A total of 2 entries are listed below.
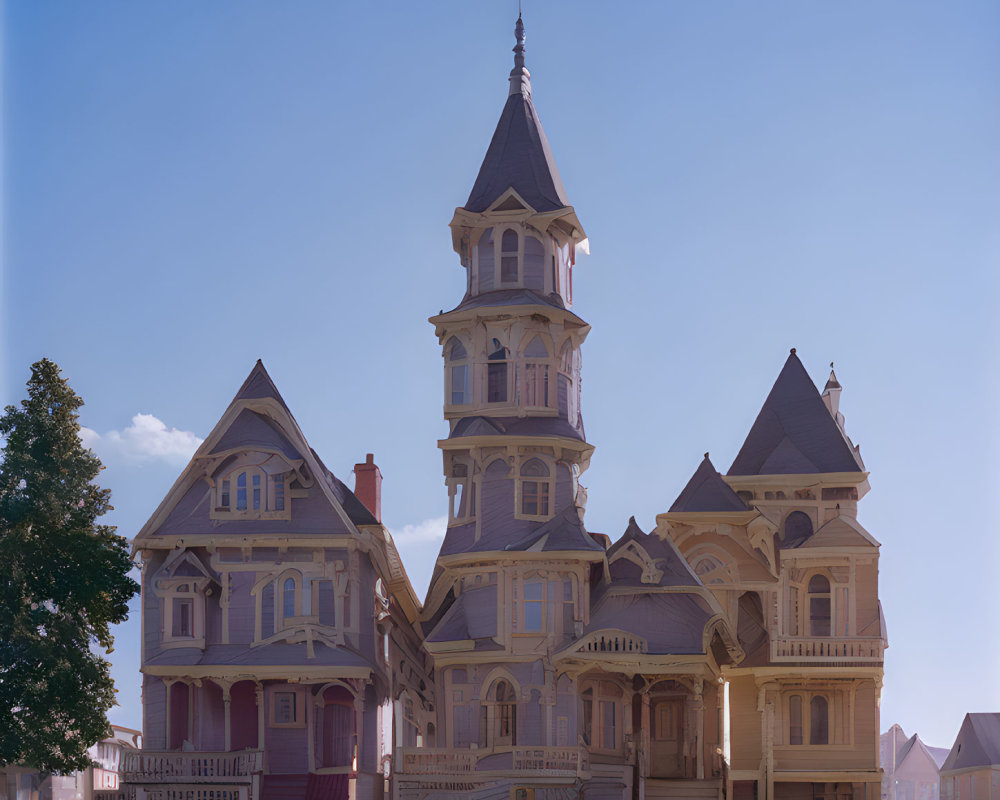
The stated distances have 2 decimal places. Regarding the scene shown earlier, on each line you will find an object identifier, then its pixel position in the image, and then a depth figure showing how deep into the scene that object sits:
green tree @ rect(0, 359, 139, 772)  43.53
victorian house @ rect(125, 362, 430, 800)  46.75
